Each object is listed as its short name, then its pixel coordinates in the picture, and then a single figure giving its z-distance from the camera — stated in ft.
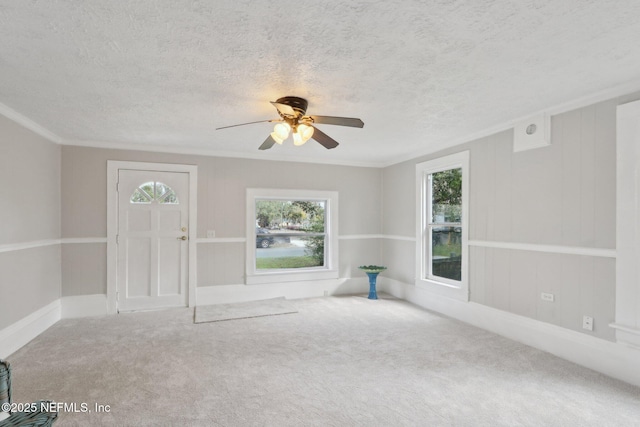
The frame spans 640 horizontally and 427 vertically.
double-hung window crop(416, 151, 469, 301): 14.15
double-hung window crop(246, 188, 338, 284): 17.49
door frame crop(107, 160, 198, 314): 15.11
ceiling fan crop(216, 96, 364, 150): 8.73
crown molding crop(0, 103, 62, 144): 10.33
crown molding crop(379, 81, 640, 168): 8.79
